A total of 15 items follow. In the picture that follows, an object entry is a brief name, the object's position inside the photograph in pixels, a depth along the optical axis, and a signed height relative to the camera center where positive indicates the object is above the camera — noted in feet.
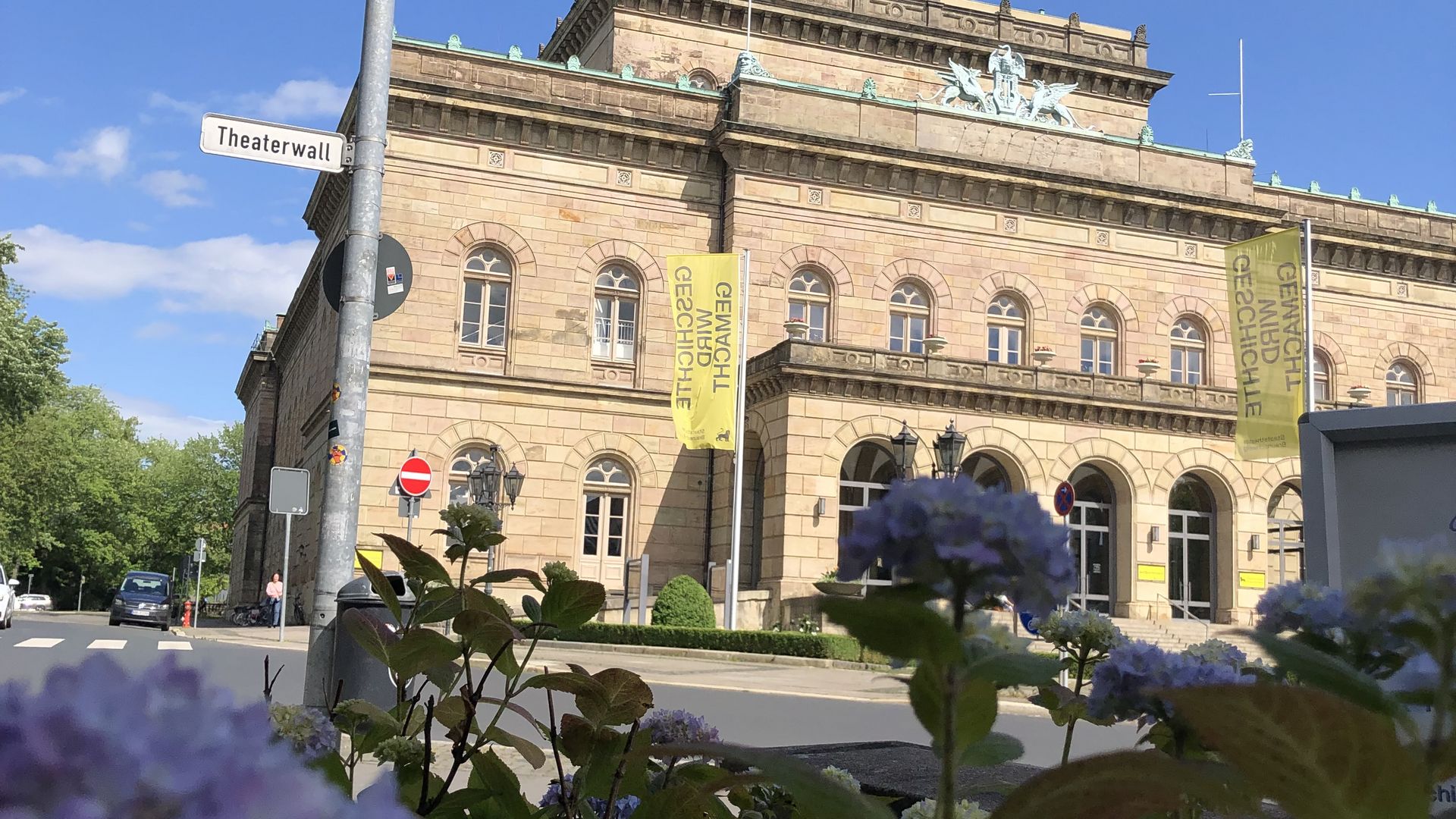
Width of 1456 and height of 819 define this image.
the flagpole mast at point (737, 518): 92.73 +3.76
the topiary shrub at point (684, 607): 90.58 -2.77
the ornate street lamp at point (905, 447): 72.84 +7.29
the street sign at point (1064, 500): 72.59 +4.64
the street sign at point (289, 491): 34.78 +1.70
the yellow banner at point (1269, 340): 97.81 +19.28
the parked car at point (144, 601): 146.20 -6.12
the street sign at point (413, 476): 75.97 +4.86
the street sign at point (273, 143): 24.85 +8.07
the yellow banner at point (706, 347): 98.37 +16.96
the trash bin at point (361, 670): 16.77 -1.53
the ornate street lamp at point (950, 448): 72.90 +7.29
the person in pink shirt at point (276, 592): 121.90 -3.71
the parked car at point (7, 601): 103.40 -4.65
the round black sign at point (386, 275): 25.66 +5.68
